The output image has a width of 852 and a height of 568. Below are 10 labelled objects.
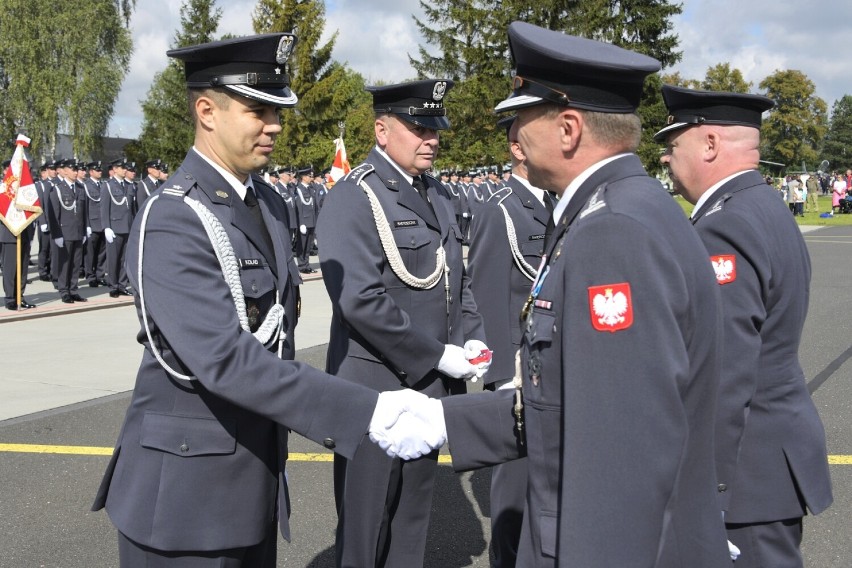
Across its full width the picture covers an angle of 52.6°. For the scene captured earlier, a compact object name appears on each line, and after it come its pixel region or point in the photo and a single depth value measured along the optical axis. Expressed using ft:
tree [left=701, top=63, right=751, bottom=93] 239.15
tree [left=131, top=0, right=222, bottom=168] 161.27
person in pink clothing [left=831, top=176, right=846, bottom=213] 136.46
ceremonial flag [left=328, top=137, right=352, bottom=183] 61.46
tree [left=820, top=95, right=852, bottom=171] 314.55
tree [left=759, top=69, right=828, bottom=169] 260.01
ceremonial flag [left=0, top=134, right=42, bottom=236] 42.63
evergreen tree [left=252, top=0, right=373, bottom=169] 154.51
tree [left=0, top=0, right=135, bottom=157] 134.41
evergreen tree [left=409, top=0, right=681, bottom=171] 145.59
